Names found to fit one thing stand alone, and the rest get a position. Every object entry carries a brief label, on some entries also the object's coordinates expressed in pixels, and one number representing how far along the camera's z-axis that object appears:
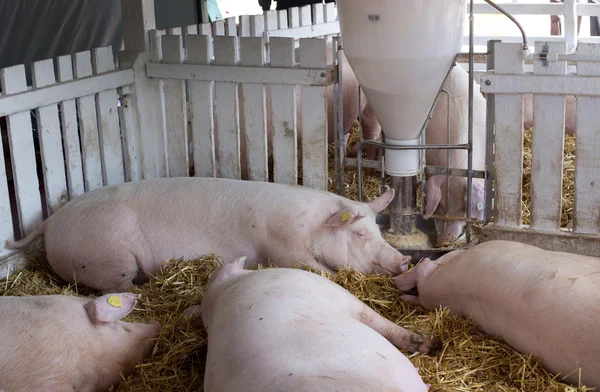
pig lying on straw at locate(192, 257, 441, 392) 2.71
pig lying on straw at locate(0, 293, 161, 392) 3.19
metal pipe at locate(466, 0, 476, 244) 4.66
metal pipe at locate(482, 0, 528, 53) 4.48
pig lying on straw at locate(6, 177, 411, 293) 4.58
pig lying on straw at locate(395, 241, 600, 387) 3.19
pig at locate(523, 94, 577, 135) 6.57
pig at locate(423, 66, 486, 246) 5.12
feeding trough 4.23
